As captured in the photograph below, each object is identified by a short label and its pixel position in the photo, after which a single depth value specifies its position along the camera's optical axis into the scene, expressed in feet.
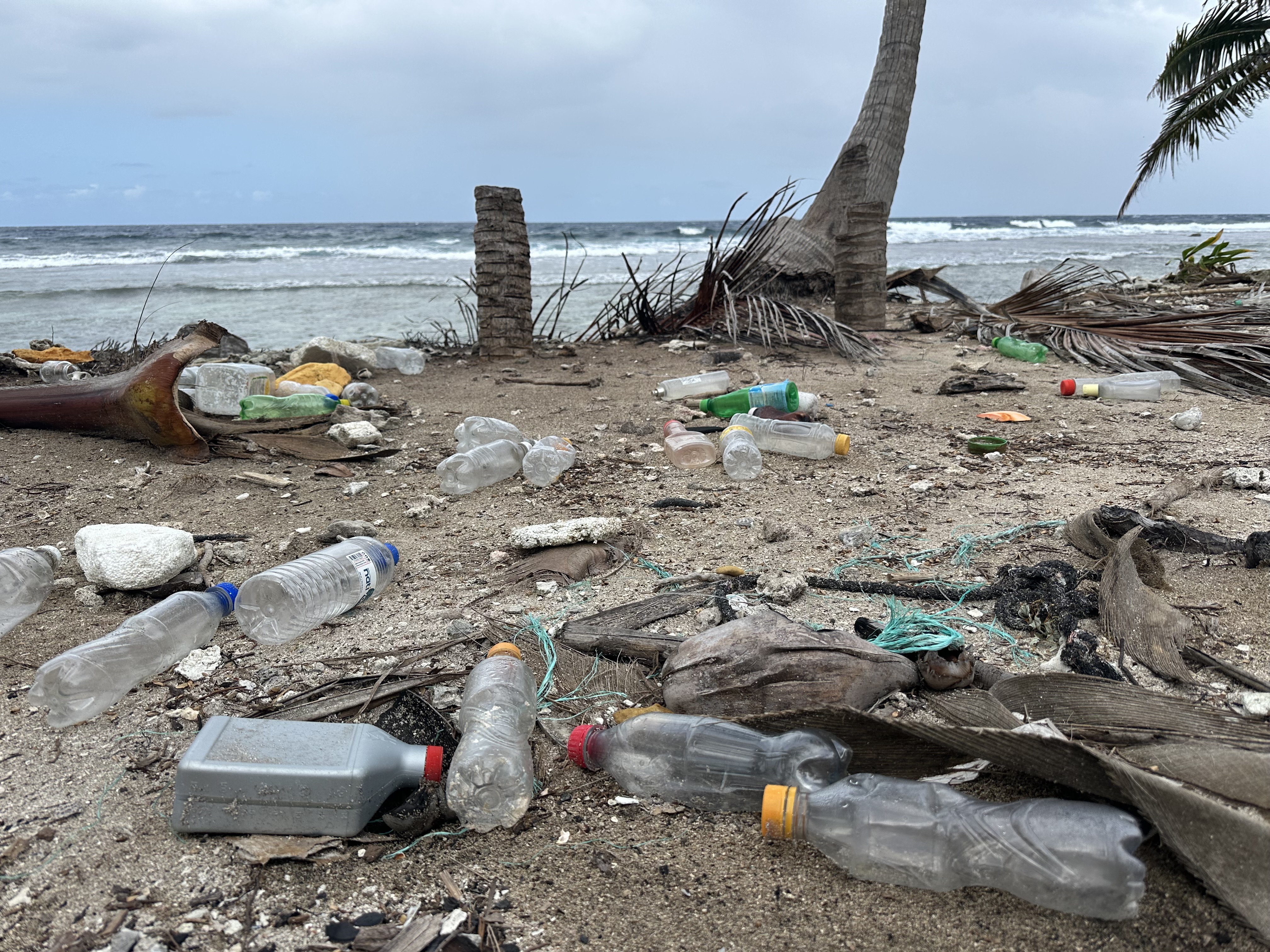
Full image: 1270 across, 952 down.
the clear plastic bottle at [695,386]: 13.98
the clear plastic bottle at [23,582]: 6.59
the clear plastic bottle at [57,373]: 14.61
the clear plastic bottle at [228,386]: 11.85
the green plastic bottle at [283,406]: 11.63
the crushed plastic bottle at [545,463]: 9.90
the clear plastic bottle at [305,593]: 6.43
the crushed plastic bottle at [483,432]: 11.25
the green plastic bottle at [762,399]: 11.92
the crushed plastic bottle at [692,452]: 10.32
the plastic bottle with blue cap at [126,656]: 5.25
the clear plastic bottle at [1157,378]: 13.42
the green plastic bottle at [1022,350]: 16.07
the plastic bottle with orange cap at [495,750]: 4.32
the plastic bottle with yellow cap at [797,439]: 10.47
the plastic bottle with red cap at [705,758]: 4.30
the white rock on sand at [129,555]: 6.76
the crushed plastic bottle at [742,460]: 9.83
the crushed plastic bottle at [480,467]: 9.70
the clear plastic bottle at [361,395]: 13.56
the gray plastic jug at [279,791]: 4.18
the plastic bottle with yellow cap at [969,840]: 3.54
